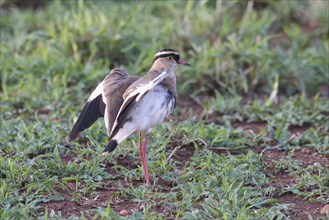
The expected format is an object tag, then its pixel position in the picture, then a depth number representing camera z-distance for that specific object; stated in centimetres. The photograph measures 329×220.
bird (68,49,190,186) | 909
